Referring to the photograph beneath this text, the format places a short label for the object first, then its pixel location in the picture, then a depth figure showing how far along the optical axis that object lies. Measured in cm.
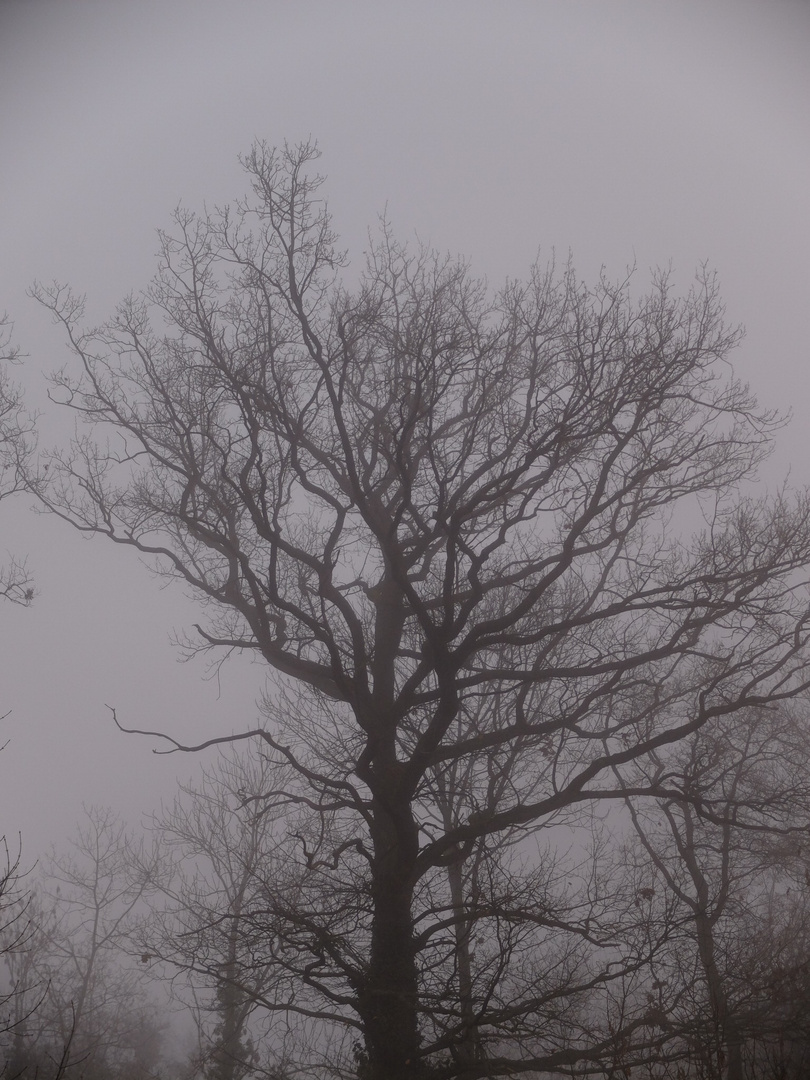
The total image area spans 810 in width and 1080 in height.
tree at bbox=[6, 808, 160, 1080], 2091
